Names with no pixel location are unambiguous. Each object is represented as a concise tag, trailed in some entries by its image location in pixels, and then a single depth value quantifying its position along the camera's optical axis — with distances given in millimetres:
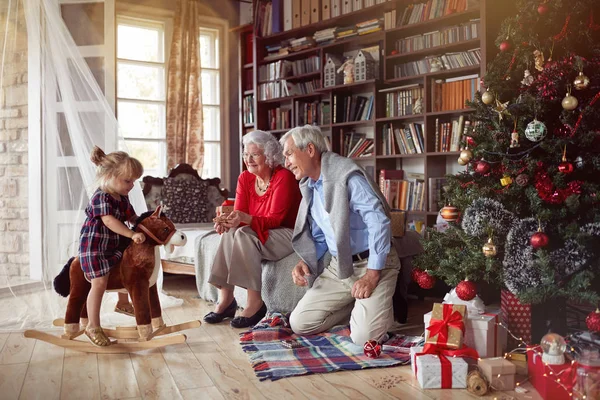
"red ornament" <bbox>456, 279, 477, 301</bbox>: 2570
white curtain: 3146
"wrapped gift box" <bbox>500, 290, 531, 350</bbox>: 2627
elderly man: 2758
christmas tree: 2482
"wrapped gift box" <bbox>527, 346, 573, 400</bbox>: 2006
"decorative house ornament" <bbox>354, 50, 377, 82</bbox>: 5125
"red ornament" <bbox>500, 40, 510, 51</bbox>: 2787
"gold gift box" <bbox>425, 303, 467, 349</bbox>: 2312
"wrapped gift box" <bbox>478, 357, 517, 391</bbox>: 2160
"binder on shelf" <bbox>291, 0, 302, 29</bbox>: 5758
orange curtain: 6207
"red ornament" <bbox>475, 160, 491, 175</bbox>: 2703
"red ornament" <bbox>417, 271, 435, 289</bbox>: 2885
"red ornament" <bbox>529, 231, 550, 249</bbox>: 2428
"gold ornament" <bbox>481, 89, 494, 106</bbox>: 2756
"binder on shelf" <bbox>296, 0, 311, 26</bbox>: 5672
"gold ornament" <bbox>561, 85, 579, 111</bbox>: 2479
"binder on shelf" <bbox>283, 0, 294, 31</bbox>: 5832
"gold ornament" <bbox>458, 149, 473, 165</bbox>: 2820
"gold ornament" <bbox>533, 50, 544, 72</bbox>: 2654
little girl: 2686
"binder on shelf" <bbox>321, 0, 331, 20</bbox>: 5512
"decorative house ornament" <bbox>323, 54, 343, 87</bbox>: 5418
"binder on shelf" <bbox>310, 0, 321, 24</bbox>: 5594
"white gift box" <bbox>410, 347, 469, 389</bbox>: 2217
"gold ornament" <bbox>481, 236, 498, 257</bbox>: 2562
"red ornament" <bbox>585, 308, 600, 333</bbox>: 2309
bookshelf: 4656
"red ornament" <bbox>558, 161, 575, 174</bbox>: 2471
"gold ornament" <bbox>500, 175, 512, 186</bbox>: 2635
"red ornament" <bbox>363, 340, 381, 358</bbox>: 2576
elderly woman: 3213
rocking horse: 2719
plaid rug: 2438
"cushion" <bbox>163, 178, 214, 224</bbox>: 4984
